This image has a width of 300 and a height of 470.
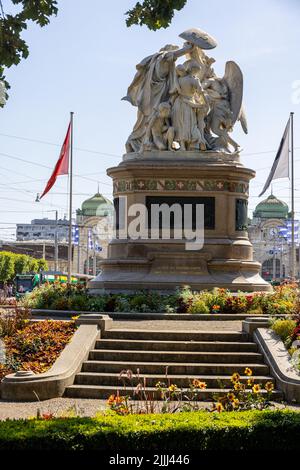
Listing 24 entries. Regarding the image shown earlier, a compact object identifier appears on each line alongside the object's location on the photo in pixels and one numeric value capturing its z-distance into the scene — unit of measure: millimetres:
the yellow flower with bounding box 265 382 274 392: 13202
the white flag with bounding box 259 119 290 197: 34938
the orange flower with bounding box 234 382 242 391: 12680
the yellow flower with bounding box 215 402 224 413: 11797
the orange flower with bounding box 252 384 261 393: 12383
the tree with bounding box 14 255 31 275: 87312
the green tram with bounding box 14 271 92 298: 54950
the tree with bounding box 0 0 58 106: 11203
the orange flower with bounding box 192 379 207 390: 13155
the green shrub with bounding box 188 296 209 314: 22203
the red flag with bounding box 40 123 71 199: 35162
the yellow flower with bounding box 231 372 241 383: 12687
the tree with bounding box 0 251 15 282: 84150
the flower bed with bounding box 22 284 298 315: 22250
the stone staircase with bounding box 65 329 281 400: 16219
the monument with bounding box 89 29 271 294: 26062
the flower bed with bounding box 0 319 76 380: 17188
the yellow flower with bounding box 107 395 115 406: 11934
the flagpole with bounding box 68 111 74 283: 44781
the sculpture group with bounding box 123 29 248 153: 27625
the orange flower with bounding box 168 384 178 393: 12485
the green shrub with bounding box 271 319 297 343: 18042
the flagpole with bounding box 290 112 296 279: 37812
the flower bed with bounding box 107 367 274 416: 11891
